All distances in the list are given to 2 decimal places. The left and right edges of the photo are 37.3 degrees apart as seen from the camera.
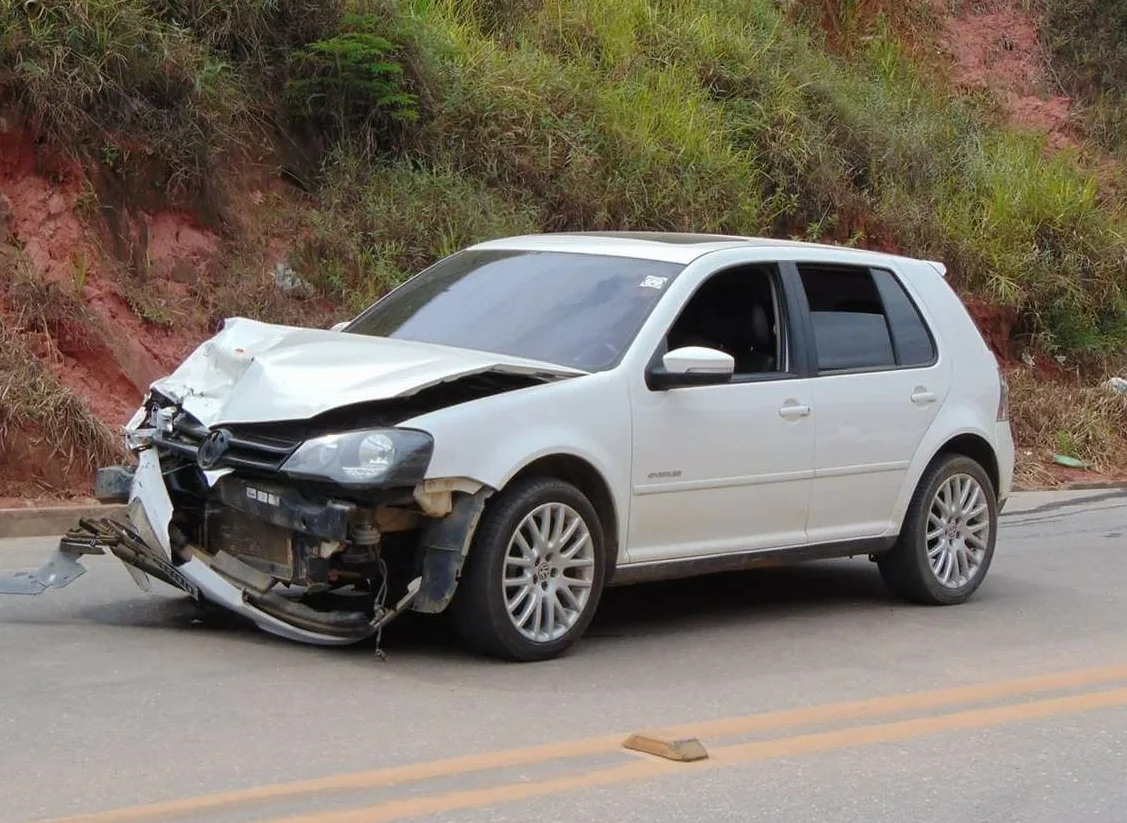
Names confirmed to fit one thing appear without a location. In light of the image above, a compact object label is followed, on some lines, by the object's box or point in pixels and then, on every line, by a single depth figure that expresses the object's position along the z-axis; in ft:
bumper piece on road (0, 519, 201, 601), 22.49
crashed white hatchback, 21.21
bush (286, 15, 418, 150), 46.85
